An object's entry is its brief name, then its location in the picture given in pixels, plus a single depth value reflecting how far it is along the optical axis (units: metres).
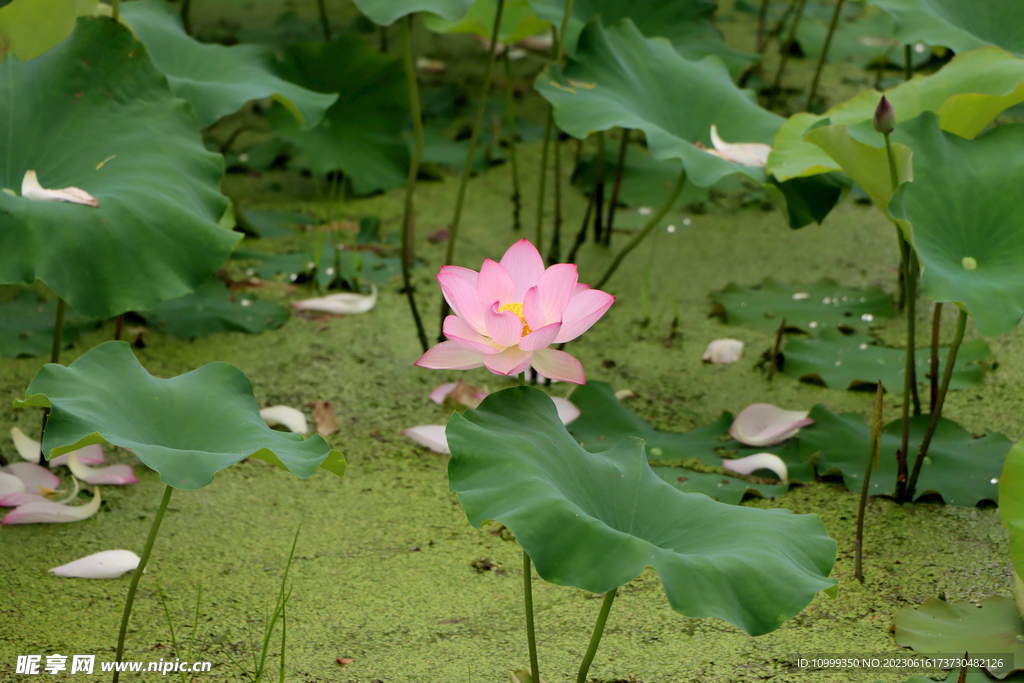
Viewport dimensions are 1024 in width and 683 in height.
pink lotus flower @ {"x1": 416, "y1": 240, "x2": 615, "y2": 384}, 4.73
